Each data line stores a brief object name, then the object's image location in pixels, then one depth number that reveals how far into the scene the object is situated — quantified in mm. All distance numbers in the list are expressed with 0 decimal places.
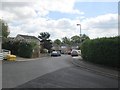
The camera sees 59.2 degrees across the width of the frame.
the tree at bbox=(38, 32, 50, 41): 41578
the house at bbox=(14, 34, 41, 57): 21527
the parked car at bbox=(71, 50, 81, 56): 22380
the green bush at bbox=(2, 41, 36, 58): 19302
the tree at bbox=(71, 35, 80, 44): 60880
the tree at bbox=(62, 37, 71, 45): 61118
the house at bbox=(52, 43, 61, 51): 50313
